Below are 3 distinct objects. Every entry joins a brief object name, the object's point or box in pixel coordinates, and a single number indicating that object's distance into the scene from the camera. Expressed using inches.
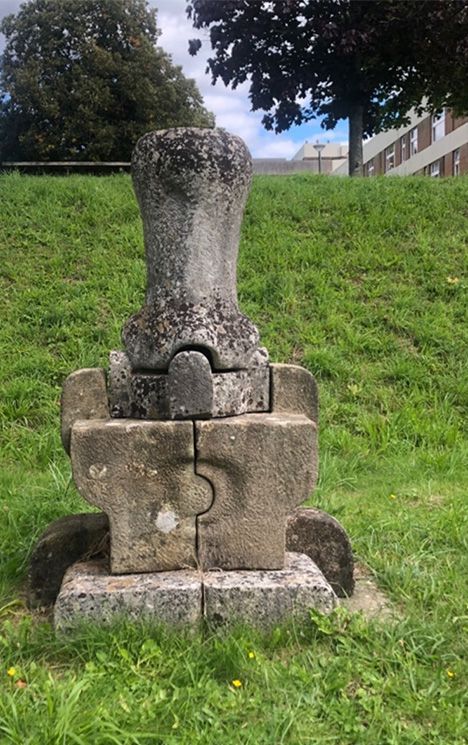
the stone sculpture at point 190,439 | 95.7
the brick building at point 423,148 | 1169.4
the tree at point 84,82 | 761.6
